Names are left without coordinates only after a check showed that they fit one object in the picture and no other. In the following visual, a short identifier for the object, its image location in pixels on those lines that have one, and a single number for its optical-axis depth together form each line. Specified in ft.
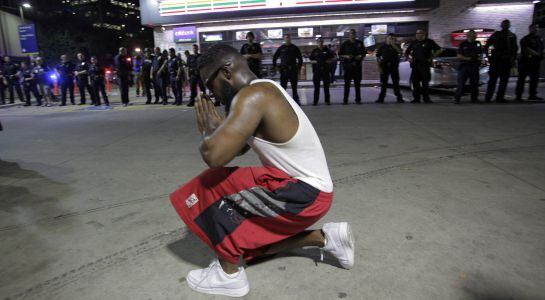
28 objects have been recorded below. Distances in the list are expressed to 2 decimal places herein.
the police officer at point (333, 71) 51.71
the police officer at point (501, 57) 26.40
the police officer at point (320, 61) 29.45
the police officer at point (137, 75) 48.44
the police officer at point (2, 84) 44.69
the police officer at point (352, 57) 29.04
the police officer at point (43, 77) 40.69
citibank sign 56.08
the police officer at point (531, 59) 26.48
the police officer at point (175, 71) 34.09
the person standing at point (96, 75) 35.45
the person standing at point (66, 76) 37.81
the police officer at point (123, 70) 34.68
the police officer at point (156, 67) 35.01
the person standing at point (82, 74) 36.58
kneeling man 5.72
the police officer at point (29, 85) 40.96
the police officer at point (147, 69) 37.56
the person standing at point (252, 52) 29.86
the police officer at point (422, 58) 27.61
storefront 49.62
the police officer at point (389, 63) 28.94
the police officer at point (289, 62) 29.55
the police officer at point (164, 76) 34.37
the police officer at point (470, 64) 26.27
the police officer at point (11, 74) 44.27
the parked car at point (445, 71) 31.32
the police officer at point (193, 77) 32.50
